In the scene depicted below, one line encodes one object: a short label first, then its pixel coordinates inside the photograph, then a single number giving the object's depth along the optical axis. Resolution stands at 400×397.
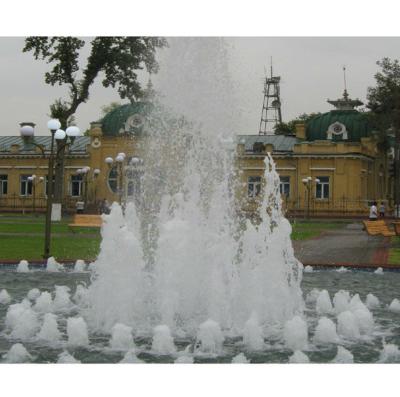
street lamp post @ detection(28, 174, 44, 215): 49.57
